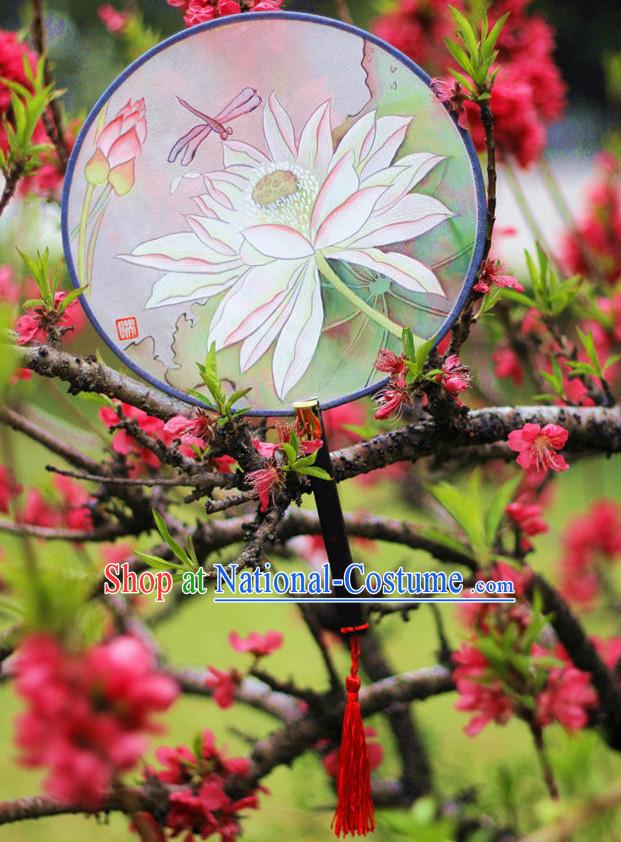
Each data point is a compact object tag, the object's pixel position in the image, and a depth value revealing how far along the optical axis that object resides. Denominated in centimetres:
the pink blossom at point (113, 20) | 94
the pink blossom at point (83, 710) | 30
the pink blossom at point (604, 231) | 139
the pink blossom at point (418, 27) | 110
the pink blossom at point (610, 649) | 126
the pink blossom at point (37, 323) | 62
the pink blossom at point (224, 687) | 87
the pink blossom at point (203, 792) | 71
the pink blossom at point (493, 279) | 60
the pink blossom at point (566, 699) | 69
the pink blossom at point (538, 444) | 62
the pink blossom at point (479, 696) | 61
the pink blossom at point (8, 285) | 90
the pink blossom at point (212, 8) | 66
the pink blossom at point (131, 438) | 74
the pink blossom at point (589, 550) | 173
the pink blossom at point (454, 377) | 59
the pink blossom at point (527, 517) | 78
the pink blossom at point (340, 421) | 124
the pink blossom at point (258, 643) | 82
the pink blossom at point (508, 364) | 100
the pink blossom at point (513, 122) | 85
